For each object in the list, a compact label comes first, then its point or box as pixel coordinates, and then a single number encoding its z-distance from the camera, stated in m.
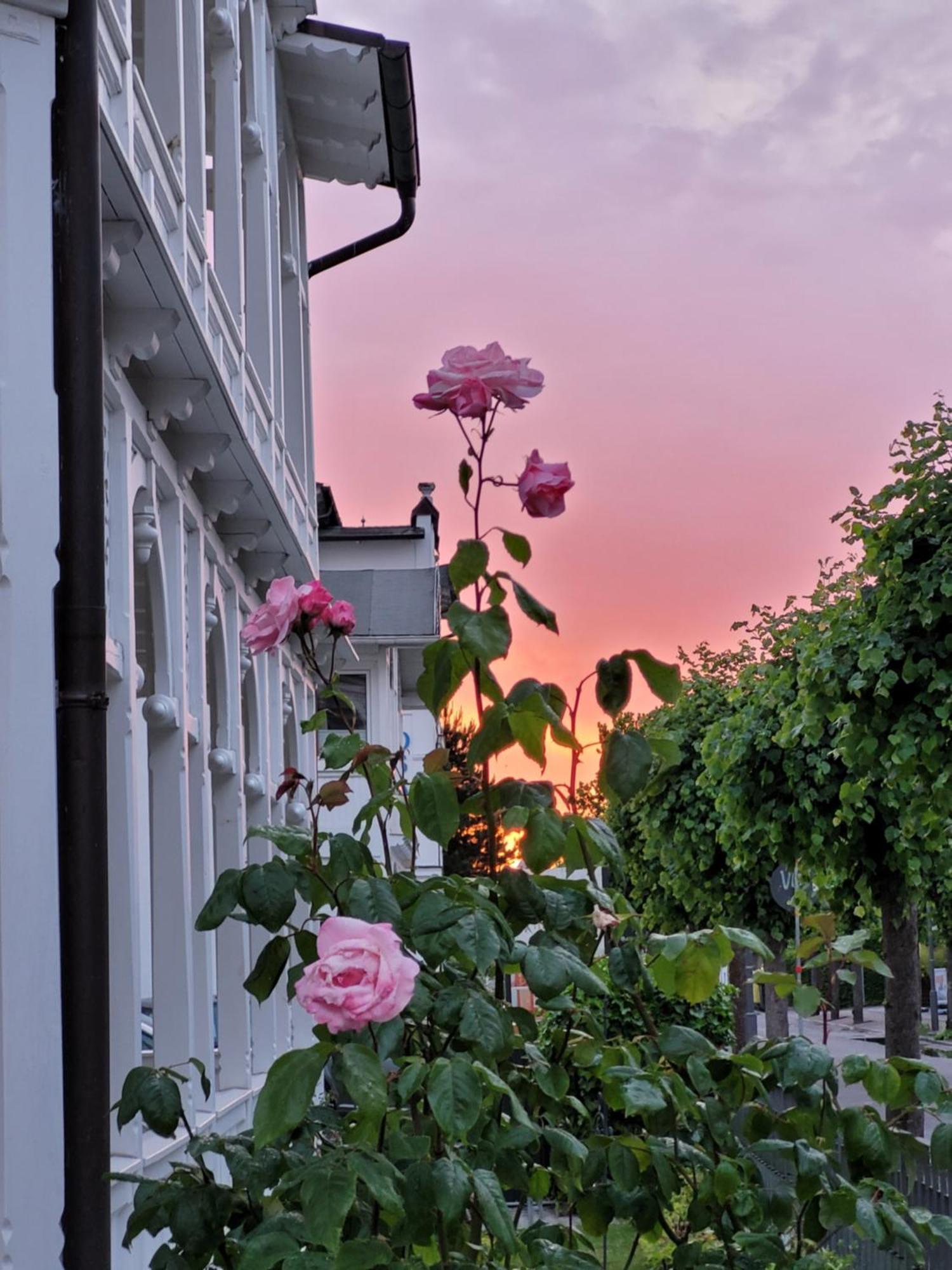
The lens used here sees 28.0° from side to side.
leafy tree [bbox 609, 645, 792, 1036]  28.81
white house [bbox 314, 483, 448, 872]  26.73
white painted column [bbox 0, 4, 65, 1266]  4.48
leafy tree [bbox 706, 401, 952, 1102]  11.05
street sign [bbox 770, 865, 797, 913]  19.14
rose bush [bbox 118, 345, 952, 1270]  3.05
